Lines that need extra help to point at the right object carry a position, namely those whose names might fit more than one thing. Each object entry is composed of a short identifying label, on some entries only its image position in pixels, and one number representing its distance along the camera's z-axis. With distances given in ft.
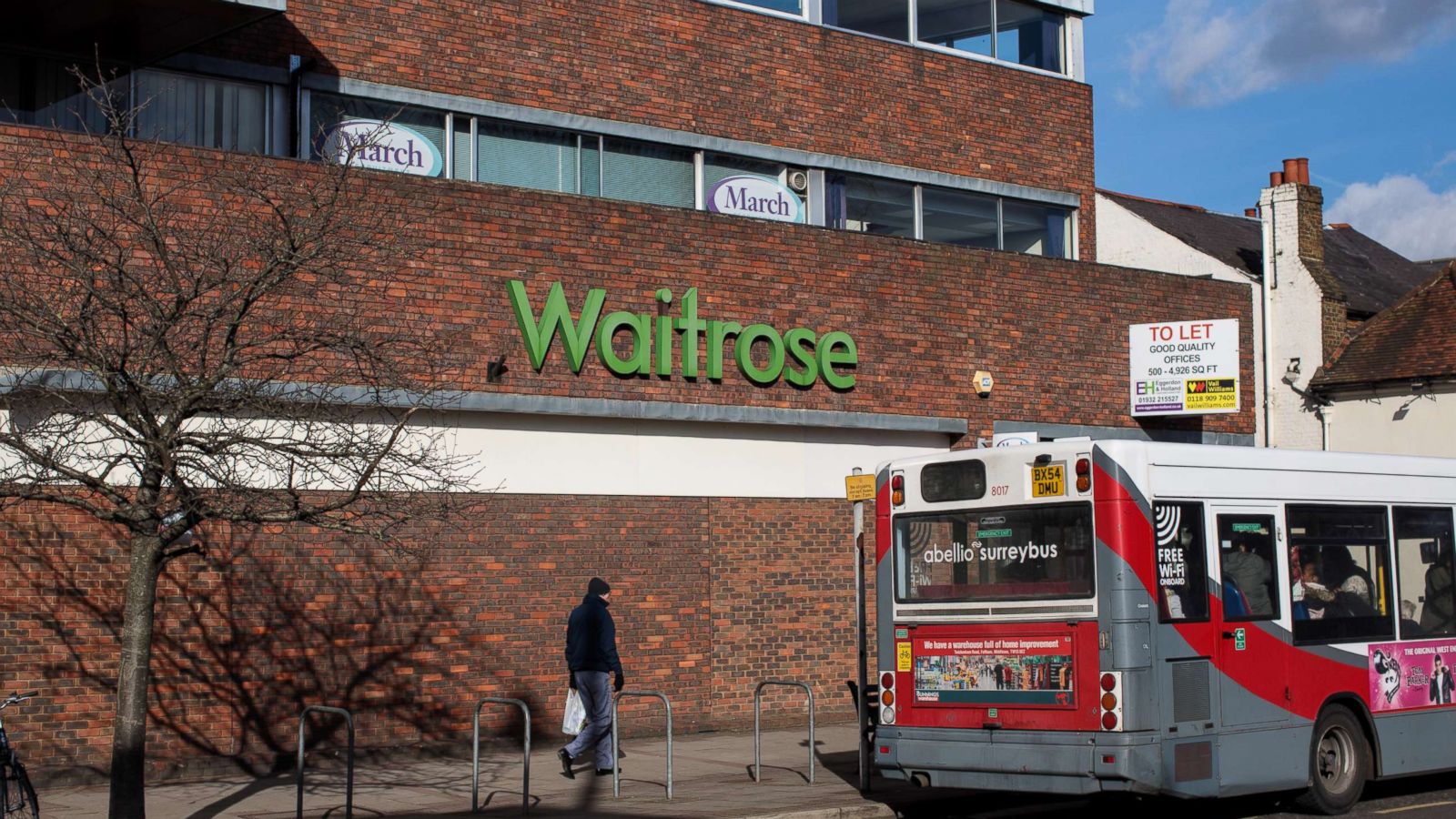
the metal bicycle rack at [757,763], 43.98
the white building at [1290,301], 95.91
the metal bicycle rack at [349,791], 35.91
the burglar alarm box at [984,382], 65.77
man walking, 44.68
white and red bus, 35.22
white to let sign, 68.80
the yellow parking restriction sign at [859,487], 44.42
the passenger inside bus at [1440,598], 42.42
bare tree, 31.58
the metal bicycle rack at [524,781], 38.58
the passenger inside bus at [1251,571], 37.37
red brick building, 47.37
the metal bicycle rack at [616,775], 41.04
